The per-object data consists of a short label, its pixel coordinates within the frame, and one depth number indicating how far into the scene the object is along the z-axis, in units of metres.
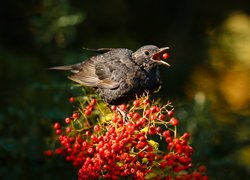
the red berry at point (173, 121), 9.27
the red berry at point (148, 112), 9.38
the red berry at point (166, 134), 9.50
